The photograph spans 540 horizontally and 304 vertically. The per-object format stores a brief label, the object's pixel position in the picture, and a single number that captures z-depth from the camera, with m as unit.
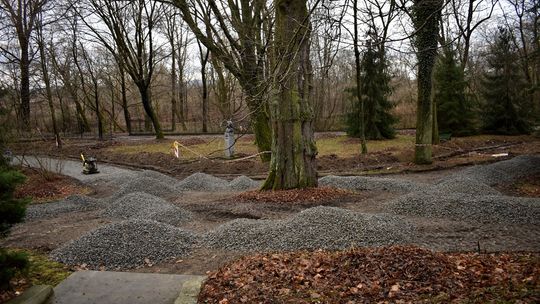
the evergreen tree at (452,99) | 22.88
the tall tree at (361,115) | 17.21
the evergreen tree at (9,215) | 3.62
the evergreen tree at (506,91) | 22.19
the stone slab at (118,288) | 4.10
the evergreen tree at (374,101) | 22.14
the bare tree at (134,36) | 27.22
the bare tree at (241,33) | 15.09
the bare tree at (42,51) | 24.99
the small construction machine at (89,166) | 16.16
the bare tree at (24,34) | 23.03
